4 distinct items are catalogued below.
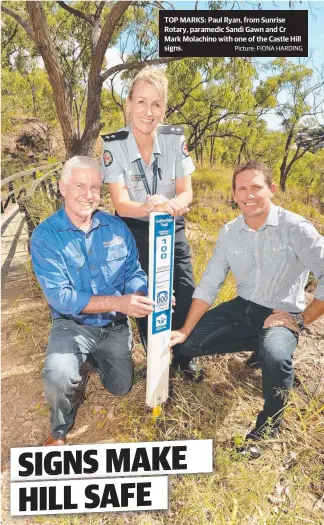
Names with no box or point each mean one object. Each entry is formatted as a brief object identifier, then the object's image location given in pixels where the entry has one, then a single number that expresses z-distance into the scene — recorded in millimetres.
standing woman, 1621
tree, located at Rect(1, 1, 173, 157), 2588
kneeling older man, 1580
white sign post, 1432
